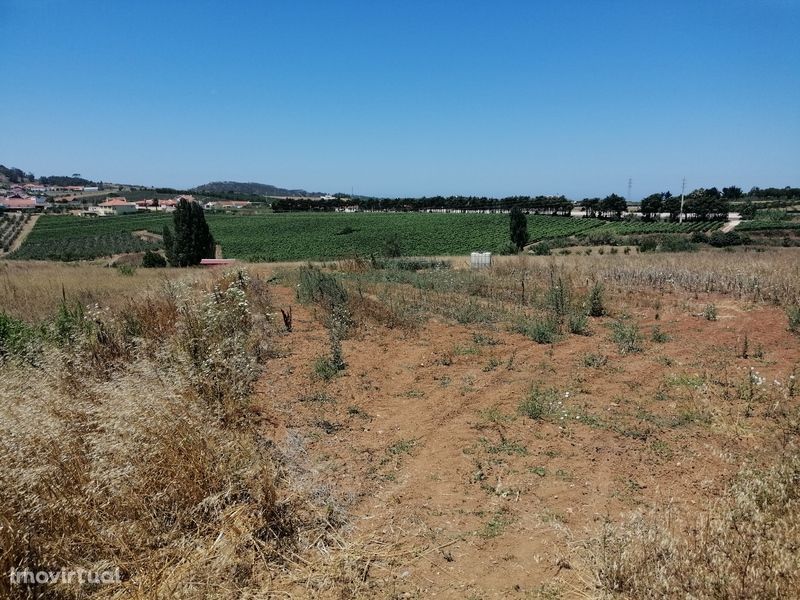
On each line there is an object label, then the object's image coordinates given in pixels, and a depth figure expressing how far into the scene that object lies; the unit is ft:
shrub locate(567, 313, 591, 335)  29.99
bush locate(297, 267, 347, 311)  33.24
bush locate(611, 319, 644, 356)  25.80
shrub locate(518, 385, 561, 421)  17.47
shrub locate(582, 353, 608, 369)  23.17
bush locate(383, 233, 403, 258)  105.29
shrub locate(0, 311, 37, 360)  20.02
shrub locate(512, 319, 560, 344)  27.63
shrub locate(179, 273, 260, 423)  15.91
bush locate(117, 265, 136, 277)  53.87
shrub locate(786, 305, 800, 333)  29.50
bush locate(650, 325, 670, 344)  27.84
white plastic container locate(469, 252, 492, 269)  73.69
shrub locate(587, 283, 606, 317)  36.01
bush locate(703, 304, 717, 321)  34.17
